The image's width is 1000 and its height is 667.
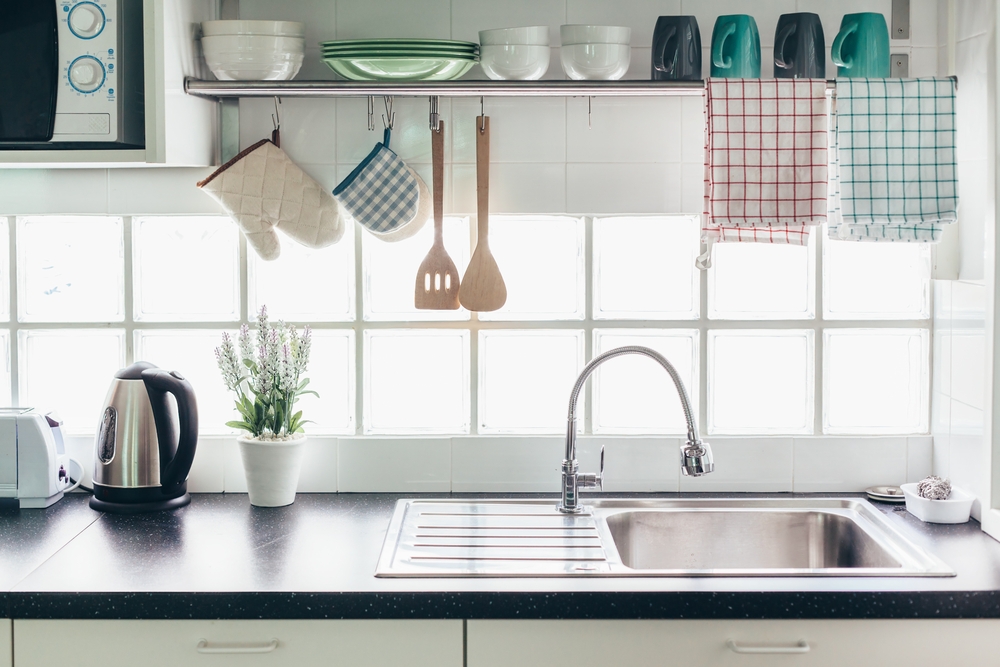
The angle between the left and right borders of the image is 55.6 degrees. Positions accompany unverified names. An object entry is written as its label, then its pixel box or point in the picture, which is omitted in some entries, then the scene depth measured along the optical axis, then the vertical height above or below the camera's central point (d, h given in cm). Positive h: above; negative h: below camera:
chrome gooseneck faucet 178 -24
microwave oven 162 +41
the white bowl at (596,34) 172 +50
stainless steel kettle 182 -26
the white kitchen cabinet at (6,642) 143 -50
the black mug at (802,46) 178 +49
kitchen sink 168 -42
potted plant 185 -19
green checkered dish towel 170 +28
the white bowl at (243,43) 173 +49
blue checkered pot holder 185 +23
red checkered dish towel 170 +27
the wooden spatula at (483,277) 190 +6
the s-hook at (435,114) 187 +38
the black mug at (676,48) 178 +49
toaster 187 -30
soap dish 176 -38
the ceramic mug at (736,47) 177 +49
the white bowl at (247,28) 173 +51
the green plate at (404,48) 170 +47
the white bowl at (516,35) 173 +50
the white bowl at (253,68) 174 +45
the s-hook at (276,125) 193 +38
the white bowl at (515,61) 174 +46
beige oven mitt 186 +22
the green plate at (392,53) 170 +46
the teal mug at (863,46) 175 +48
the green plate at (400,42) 170 +48
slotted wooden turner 192 +6
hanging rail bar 175 +41
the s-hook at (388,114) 192 +40
